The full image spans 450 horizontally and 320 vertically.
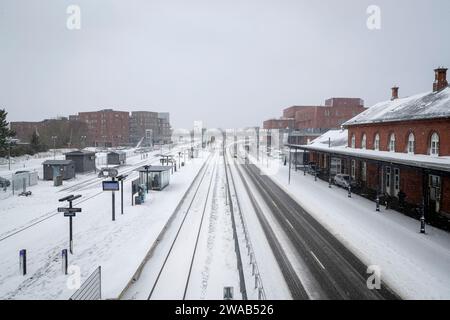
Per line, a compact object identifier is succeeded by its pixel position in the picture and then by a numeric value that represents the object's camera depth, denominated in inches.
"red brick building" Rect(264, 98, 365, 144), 3459.6
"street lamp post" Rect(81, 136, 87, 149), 3870.3
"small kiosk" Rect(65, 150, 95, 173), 1706.4
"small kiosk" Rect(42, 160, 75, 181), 1470.2
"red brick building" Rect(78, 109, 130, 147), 5128.0
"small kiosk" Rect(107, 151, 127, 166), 2272.4
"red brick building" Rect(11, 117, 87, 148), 3900.1
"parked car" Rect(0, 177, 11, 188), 1231.5
